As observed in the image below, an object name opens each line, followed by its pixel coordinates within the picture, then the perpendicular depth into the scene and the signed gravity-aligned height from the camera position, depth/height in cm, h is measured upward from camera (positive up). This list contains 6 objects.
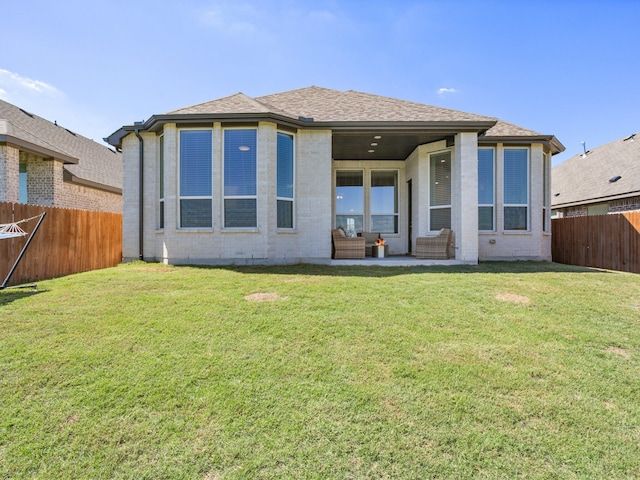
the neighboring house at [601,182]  1379 +280
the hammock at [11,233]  505 +15
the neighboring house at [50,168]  1002 +278
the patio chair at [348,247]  961 -23
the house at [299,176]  835 +182
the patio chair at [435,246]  948 -21
